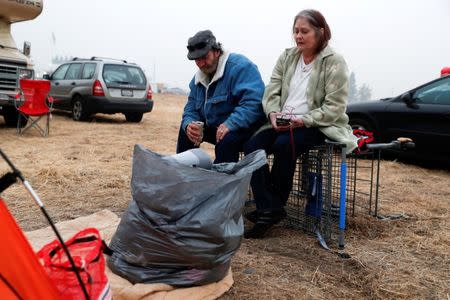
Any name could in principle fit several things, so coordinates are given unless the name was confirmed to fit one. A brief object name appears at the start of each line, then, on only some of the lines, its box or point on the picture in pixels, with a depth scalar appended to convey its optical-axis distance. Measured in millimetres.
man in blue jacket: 3189
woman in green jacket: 3051
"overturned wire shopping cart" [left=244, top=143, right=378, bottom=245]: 3057
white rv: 8602
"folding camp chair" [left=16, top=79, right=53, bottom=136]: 8133
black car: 6055
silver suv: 10688
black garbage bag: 2172
